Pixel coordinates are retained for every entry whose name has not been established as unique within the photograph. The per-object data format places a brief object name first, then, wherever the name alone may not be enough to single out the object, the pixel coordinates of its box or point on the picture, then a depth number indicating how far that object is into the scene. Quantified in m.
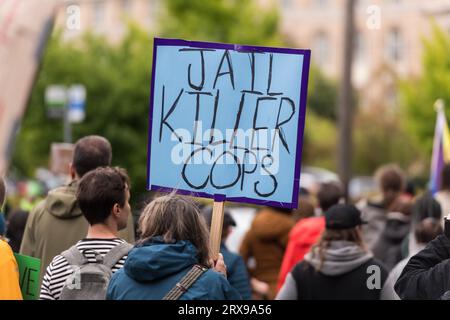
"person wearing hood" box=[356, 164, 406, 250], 14.49
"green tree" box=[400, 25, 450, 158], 49.92
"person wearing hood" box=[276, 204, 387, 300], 9.09
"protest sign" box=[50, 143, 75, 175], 15.57
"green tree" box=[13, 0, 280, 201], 38.40
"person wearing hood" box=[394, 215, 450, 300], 6.43
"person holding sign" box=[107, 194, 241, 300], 6.08
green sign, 7.21
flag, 17.68
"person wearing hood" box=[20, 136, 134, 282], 8.92
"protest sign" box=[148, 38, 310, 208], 7.34
